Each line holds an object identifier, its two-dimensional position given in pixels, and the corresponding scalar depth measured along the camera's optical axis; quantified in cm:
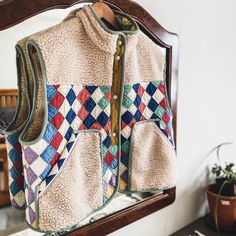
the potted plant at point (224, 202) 129
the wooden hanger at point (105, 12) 81
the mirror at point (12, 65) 73
